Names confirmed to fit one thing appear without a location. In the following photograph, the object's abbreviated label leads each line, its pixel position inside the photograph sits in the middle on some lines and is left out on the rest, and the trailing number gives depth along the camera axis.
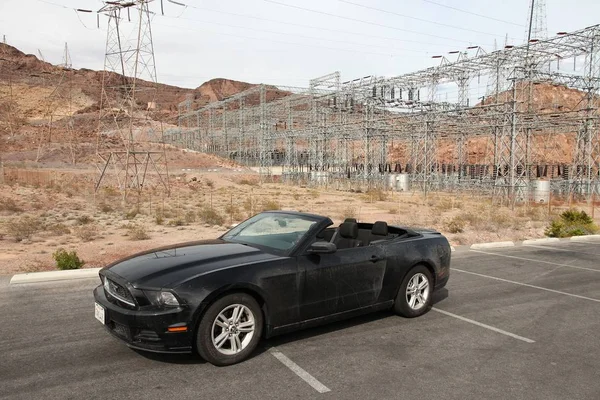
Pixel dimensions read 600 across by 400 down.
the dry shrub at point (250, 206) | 20.37
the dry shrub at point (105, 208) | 20.53
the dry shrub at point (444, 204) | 24.67
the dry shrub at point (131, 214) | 18.22
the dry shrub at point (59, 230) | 14.10
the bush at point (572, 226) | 15.97
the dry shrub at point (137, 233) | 13.25
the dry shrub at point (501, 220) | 17.94
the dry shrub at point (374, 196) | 29.92
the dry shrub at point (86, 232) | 13.24
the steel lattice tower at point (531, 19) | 50.69
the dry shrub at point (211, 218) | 16.85
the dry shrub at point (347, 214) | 19.39
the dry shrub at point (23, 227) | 13.34
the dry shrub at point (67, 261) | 8.66
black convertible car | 4.22
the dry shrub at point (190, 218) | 17.34
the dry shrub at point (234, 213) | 18.26
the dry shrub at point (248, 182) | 43.78
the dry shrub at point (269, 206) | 20.35
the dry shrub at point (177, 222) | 16.53
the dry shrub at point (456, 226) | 16.02
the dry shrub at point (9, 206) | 19.23
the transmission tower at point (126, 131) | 23.59
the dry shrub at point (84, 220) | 16.54
